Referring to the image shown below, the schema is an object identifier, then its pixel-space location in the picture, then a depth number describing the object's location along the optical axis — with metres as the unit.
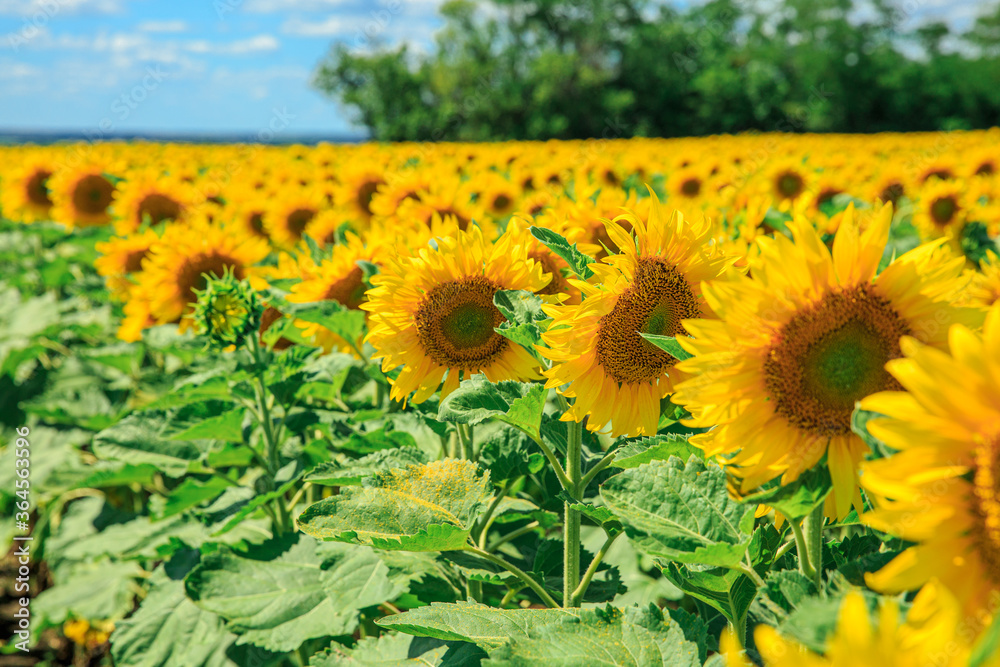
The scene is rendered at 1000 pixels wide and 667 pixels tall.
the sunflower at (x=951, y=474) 0.78
